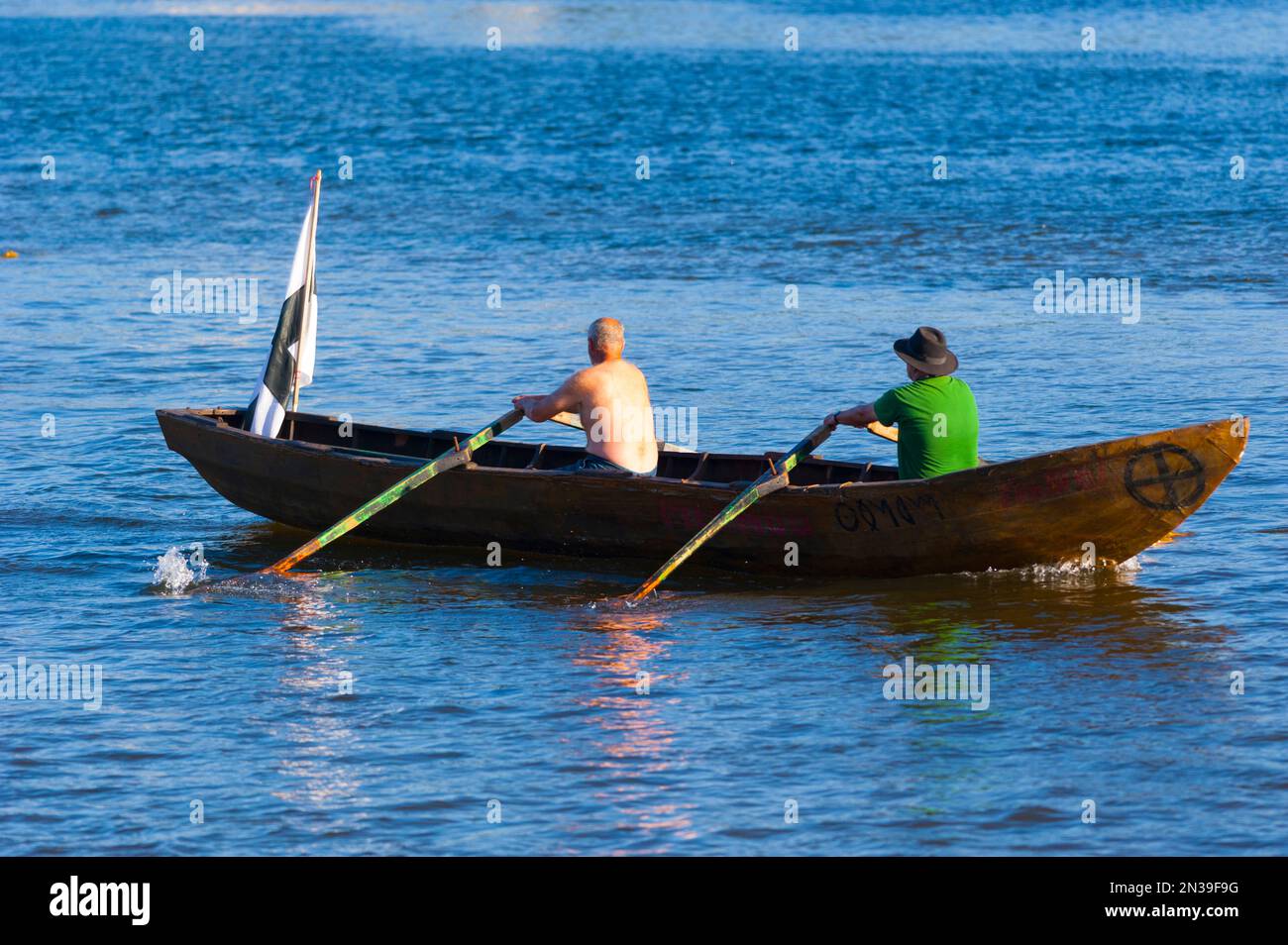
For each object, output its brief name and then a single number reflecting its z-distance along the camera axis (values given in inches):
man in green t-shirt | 454.6
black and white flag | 546.3
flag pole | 560.4
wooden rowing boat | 434.6
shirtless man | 480.1
